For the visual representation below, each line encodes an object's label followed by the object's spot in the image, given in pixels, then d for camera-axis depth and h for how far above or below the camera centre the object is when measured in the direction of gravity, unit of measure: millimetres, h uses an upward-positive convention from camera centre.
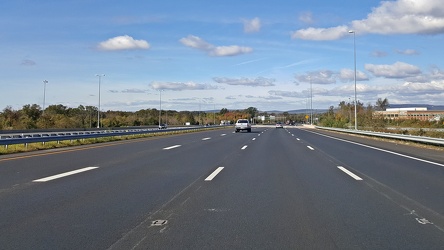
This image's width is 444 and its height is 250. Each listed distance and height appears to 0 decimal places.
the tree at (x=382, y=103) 151625 +6204
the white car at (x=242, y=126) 65438 -758
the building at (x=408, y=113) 147125 +2761
